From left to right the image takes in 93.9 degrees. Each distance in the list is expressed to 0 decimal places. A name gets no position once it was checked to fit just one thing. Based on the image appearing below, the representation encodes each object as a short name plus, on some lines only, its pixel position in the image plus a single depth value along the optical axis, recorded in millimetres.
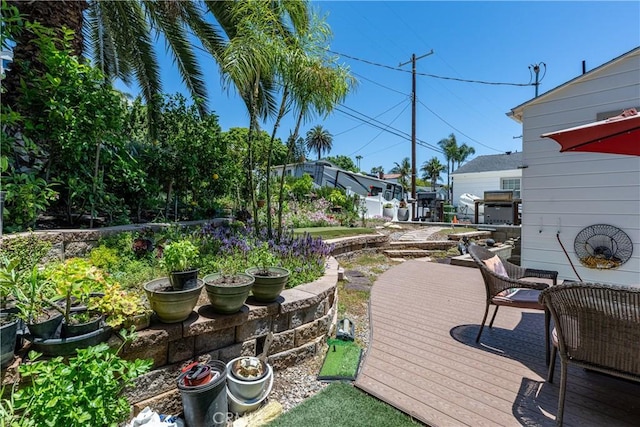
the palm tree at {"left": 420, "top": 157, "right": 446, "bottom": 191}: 47281
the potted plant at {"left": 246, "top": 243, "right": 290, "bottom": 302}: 2514
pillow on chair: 3299
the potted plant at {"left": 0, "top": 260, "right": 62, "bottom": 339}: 1598
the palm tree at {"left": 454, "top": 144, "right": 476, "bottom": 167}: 47122
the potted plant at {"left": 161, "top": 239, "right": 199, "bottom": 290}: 2066
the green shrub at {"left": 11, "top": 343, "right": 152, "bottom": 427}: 1309
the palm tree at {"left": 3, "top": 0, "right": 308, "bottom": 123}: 5293
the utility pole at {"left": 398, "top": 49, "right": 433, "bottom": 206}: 14852
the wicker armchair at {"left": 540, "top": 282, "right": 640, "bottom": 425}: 1711
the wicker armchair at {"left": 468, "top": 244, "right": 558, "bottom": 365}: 2811
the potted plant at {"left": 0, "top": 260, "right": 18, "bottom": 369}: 1440
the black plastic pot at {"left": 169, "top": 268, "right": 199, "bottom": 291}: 2068
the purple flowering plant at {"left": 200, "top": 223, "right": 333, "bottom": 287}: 3250
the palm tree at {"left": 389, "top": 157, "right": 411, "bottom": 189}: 48200
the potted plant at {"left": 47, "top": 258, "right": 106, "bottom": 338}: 1609
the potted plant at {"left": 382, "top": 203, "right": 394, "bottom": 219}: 15258
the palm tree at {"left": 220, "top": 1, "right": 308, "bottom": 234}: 3754
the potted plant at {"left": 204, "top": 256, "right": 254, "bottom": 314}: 2182
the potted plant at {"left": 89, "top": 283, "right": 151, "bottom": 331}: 1787
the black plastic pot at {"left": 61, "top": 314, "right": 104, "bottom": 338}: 1652
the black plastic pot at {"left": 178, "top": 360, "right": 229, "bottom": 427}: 1812
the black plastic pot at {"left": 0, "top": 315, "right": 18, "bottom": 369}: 1431
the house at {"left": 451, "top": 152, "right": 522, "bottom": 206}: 19156
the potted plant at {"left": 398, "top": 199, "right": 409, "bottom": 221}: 16281
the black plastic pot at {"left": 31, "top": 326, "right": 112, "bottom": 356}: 1594
